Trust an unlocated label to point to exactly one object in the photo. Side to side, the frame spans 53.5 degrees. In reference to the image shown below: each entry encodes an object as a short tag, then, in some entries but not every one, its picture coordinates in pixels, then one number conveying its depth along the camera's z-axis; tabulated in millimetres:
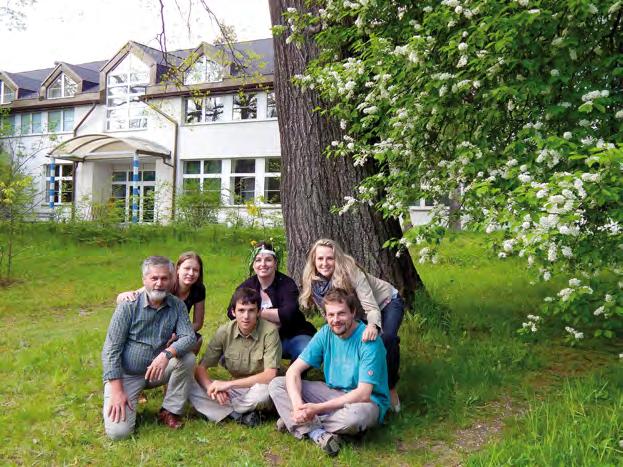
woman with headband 4918
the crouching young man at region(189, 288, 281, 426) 4504
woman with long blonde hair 4527
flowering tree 3377
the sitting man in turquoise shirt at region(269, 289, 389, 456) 4012
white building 22094
